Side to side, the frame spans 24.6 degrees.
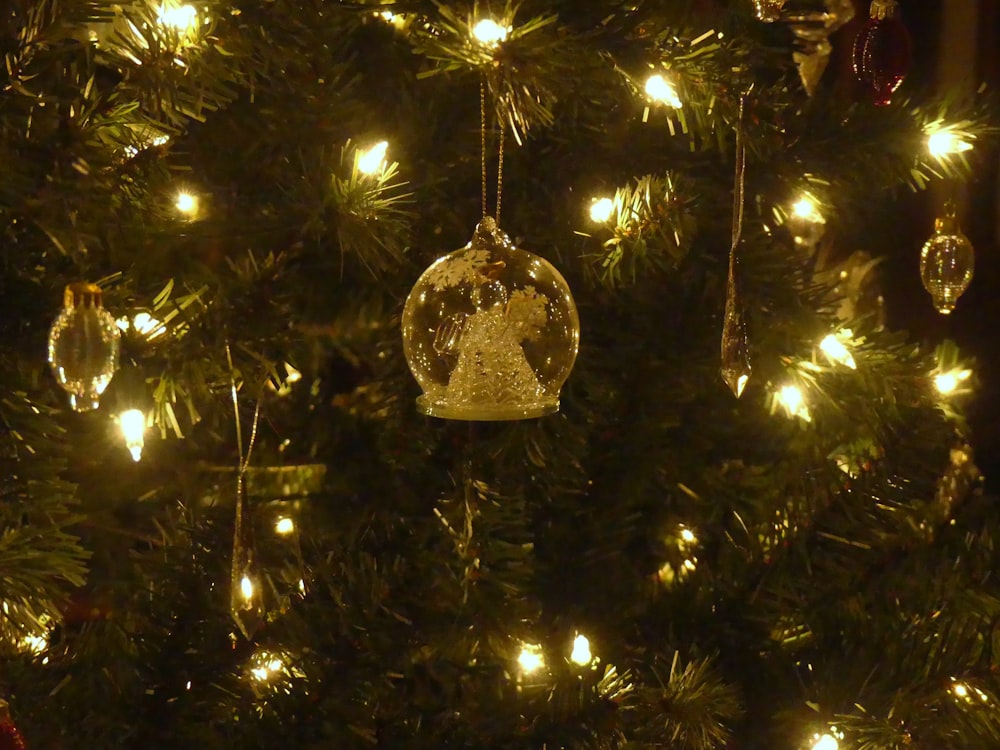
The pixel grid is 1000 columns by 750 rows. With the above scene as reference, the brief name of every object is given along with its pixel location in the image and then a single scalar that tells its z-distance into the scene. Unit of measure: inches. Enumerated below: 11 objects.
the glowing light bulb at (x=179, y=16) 38.9
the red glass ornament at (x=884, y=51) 40.8
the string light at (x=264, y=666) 41.9
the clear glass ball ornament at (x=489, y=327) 39.8
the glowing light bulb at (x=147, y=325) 40.5
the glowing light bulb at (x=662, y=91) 41.0
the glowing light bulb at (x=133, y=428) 40.7
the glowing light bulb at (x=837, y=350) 44.0
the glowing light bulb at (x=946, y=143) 43.5
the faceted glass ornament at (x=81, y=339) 37.6
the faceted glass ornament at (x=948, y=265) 44.3
